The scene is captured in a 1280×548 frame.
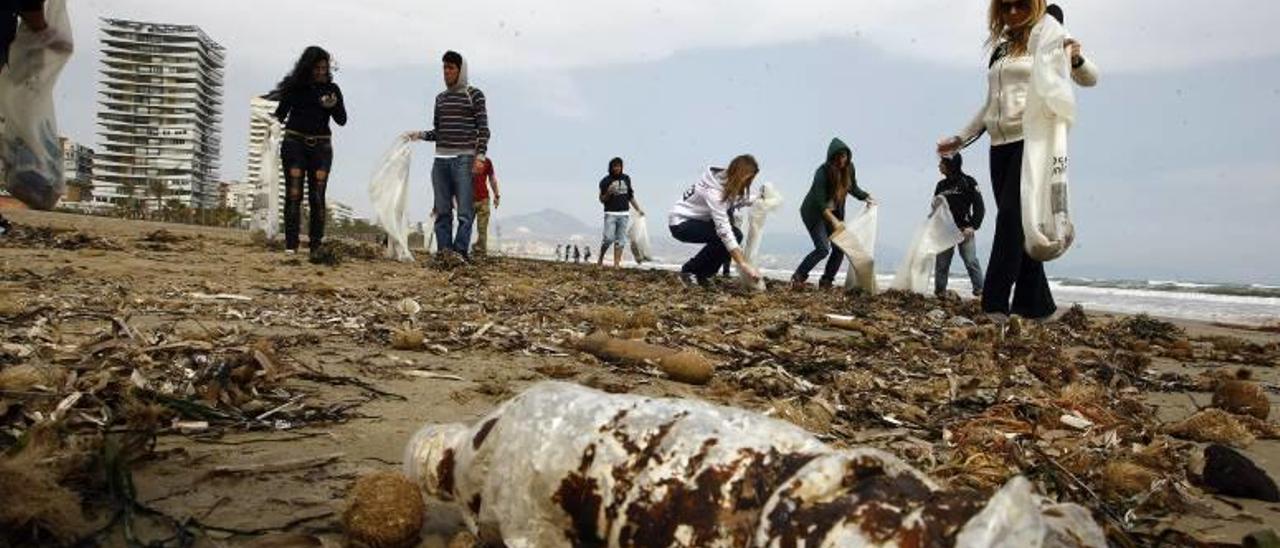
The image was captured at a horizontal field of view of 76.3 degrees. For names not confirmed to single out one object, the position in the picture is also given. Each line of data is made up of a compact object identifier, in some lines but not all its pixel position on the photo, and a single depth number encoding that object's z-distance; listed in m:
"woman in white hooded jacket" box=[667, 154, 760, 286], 7.88
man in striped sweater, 8.57
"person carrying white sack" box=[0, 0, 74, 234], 2.42
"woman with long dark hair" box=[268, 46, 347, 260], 7.73
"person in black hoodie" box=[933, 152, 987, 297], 9.28
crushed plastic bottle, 0.94
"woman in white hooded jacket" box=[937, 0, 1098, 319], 4.91
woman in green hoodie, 9.33
